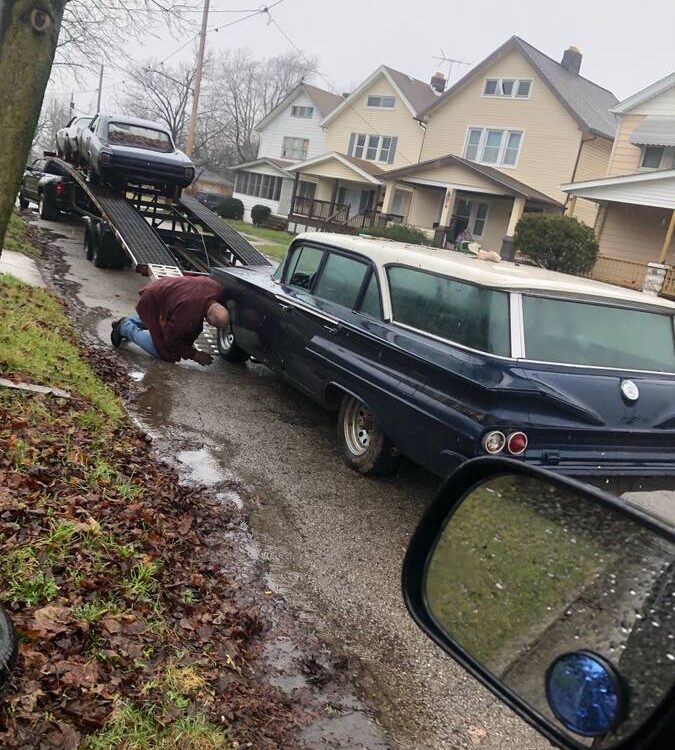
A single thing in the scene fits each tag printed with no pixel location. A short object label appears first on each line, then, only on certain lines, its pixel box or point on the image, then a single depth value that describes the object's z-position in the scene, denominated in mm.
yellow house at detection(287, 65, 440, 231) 35188
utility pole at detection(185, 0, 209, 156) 26938
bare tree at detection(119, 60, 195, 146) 61469
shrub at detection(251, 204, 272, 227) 38531
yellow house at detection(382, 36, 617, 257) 27750
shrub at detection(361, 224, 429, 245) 28000
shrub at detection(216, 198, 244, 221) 39156
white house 43656
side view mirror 1262
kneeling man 7227
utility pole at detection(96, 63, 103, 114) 64113
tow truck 10578
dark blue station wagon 4223
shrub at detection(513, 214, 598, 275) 21234
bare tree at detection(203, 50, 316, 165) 70875
